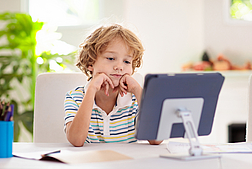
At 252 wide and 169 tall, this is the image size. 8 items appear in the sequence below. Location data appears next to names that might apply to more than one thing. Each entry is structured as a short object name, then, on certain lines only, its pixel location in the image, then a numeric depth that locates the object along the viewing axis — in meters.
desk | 1.57
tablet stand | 1.65
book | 1.62
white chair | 2.27
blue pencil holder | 1.66
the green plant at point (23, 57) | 3.74
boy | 2.14
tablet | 1.65
